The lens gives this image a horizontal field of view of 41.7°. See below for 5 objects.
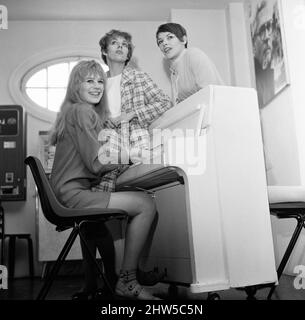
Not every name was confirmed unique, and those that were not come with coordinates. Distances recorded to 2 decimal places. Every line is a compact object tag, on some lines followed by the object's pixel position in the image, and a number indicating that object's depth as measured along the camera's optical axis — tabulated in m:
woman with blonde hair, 1.57
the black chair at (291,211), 1.73
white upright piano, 1.54
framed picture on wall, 2.24
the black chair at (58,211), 1.45
